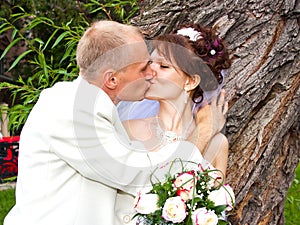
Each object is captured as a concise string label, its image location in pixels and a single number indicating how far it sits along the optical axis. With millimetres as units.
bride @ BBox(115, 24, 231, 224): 2852
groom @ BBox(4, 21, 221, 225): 2477
